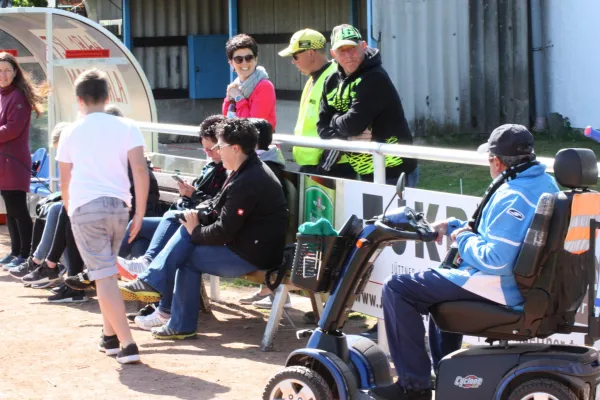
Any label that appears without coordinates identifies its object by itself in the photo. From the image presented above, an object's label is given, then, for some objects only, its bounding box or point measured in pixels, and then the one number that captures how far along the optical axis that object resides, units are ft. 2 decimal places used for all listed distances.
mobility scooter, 23.91
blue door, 112.29
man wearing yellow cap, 39.41
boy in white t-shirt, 34.05
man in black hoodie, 37.92
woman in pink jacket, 43.97
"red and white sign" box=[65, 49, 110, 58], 65.79
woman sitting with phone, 40.61
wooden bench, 37.02
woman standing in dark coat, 50.12
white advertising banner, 31.13
